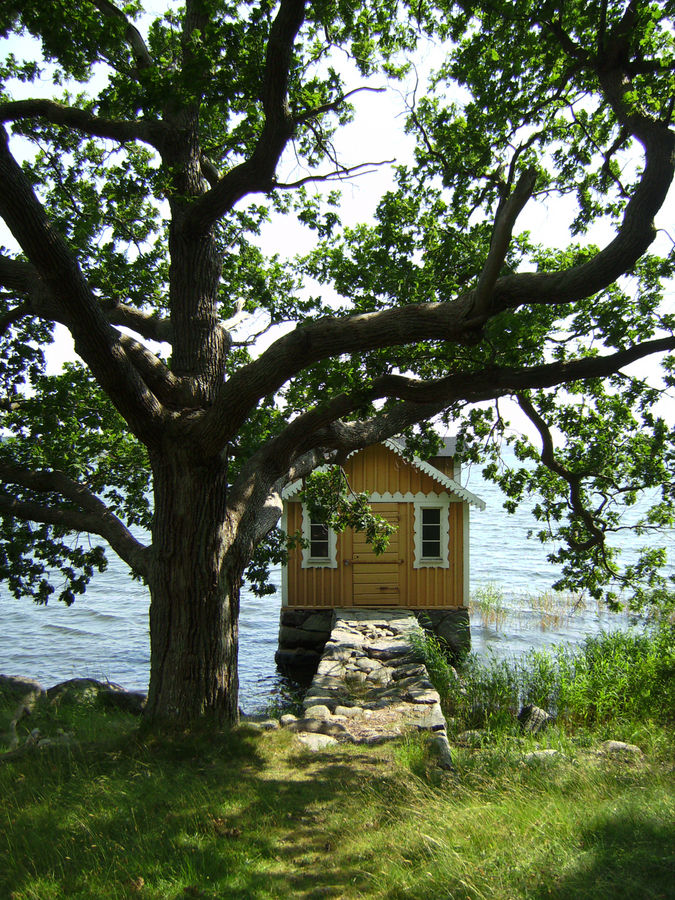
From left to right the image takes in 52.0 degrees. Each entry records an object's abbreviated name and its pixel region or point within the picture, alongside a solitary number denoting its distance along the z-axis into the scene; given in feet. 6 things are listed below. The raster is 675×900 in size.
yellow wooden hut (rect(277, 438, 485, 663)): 61.93
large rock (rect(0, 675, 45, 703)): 37.60
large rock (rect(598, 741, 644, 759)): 23.93
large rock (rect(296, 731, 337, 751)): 25.64
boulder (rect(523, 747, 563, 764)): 22.11
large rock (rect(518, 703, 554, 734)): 32.20
